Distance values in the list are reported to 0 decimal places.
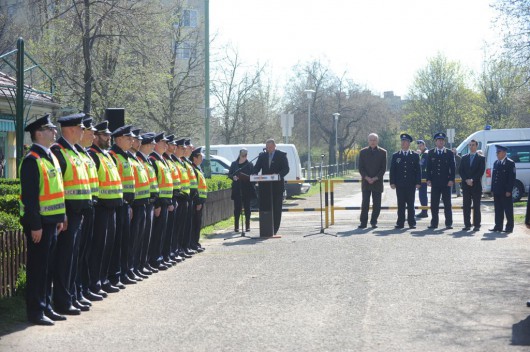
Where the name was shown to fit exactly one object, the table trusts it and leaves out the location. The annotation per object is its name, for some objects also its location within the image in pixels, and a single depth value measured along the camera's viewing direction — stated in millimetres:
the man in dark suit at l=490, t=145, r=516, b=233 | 19531
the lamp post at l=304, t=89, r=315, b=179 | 46969
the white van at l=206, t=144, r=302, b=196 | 32844
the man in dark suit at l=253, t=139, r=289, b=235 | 19312
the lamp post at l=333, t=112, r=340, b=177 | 67406
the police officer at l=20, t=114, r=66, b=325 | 8844
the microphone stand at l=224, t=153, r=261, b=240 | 19906
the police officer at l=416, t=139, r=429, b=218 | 23466
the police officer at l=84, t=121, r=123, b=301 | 10672
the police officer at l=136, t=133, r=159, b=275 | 12594
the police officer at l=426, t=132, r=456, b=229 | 20547
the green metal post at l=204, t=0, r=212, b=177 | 26406
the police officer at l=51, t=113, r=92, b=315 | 9430
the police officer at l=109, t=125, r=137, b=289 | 11453
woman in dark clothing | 20016
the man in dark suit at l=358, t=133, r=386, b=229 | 20609
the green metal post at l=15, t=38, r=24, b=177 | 17766
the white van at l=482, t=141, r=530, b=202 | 31609
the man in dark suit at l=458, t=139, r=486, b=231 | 20062
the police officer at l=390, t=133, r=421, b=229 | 20672
